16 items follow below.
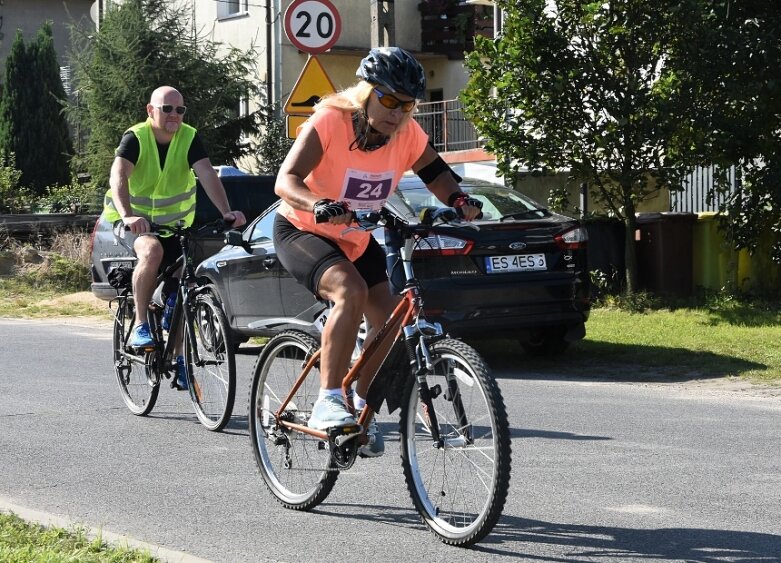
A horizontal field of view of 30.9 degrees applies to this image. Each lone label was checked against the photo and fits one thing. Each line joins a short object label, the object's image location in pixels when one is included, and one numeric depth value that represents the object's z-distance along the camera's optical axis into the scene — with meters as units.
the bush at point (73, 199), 30.54
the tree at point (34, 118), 40.47
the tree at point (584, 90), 14.69
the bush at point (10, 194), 30.00
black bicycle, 7.95
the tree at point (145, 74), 27.95
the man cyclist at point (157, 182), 8.40
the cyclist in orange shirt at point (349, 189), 5.45
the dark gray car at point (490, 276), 10.55
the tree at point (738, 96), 14.52
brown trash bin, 15.71
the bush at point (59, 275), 21.45
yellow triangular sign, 15.11
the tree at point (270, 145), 28.94
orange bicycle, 4.98
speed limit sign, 15.35
